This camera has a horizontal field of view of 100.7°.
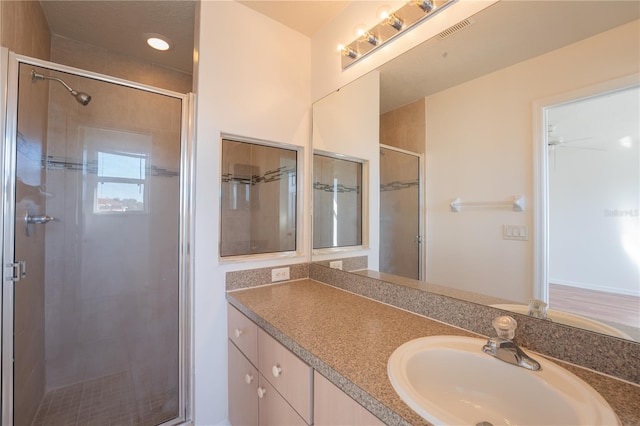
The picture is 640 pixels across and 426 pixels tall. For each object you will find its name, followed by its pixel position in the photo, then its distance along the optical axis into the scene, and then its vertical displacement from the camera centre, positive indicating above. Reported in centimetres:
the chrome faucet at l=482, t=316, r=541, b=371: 75 -39
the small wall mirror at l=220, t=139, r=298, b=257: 165 +11
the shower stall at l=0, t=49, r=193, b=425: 146 -23
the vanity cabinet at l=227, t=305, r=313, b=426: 90 -66
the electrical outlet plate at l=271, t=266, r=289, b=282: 166 -37
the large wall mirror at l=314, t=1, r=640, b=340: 75 +20
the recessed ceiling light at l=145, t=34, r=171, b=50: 188 +127
